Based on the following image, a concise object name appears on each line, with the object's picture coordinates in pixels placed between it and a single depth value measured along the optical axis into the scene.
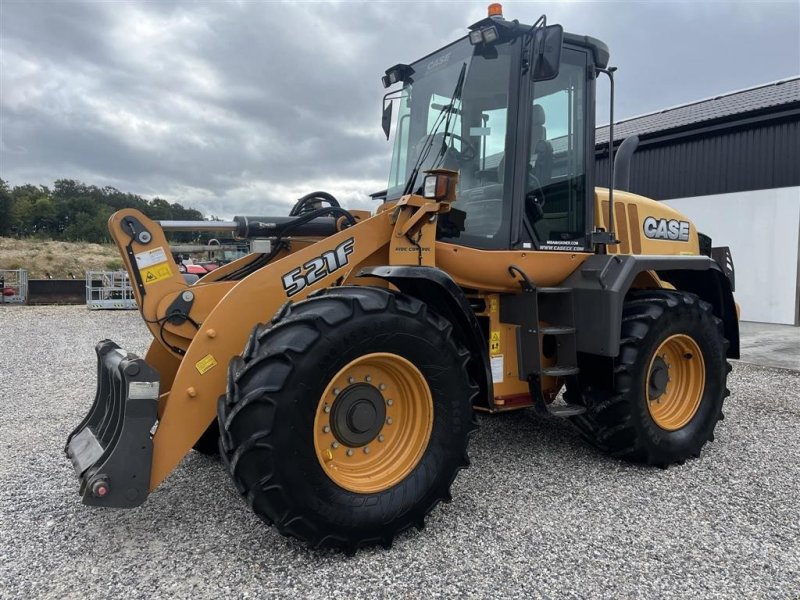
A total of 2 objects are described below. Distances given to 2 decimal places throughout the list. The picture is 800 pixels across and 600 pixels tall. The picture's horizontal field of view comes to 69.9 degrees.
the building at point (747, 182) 12.71
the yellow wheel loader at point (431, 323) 2.70
